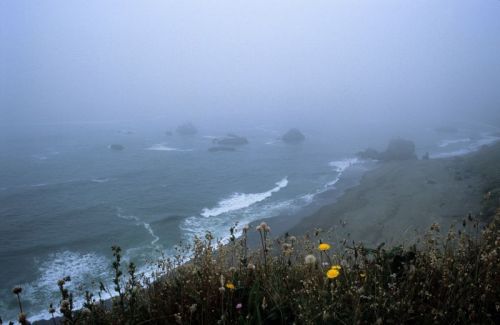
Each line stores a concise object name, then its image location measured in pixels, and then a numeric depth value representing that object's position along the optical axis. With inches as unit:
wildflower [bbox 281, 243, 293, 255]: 144.6
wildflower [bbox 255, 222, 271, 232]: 134.6
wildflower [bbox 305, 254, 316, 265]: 115.6
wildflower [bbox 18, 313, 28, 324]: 84.0
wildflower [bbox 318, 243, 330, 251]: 128.2
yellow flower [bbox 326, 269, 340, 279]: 103.0
